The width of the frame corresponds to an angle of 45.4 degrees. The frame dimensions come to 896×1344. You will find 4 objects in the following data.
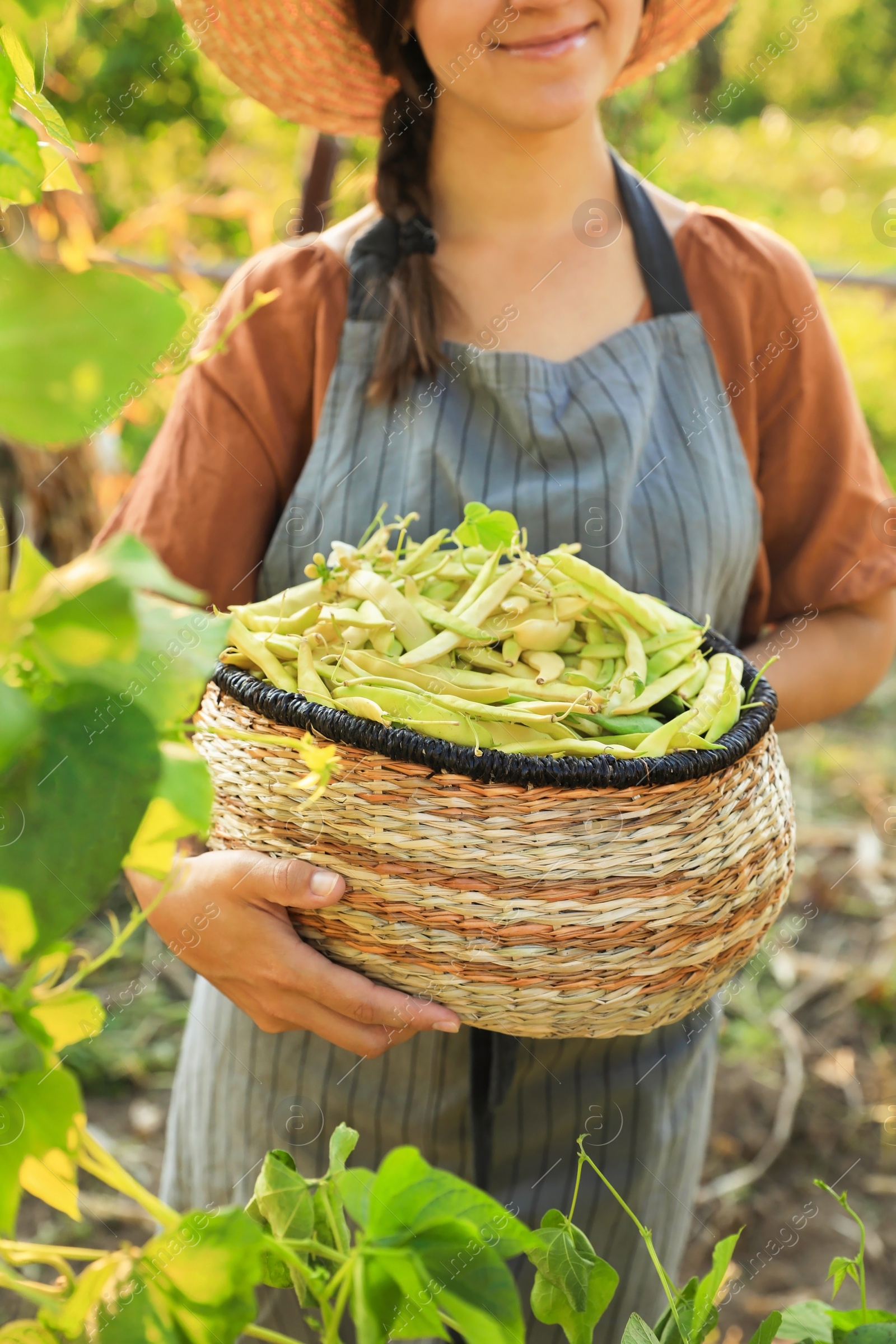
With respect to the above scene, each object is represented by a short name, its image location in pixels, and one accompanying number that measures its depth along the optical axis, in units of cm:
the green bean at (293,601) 61
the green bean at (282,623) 58
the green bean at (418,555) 62
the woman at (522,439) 76
